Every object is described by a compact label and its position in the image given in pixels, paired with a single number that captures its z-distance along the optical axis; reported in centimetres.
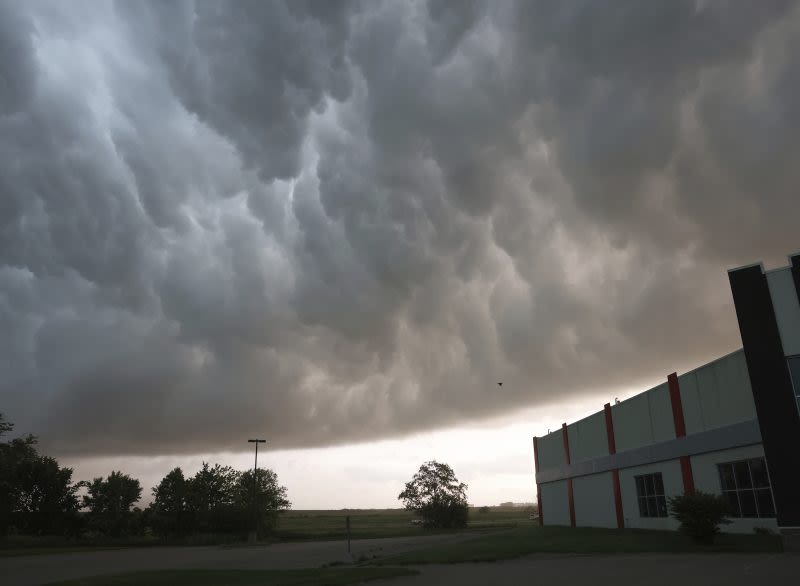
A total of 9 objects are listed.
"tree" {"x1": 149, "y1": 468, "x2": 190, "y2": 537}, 7019
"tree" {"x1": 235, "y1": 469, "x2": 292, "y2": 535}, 7075
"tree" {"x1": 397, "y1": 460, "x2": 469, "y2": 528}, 8156
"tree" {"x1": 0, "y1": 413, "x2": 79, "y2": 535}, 6750
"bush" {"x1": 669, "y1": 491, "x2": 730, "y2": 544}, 2539
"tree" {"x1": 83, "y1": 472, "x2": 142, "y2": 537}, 6931
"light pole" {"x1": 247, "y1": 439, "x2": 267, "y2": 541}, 6392
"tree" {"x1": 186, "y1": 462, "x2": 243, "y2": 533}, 7094
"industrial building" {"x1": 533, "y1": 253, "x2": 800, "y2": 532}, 2352
